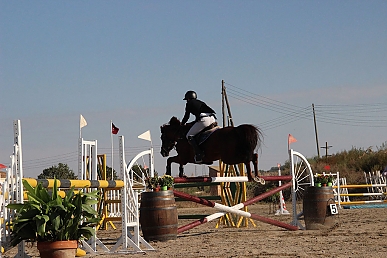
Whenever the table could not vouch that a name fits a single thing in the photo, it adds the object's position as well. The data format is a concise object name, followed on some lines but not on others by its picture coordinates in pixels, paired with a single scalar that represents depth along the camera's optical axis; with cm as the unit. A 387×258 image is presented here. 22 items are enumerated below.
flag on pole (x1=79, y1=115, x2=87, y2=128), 1656
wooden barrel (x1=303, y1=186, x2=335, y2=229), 1732
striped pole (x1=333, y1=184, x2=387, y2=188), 3125
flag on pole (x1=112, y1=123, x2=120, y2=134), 2054
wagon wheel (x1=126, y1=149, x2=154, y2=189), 1378
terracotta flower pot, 947
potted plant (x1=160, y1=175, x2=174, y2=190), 1455
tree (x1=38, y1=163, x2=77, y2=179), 4654
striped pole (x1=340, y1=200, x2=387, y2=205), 3123
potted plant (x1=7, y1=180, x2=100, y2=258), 942
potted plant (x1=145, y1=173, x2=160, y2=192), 1450
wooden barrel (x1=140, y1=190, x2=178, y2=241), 1410
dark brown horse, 1604
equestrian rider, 1626
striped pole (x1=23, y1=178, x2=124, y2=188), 1019
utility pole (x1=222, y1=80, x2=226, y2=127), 5117
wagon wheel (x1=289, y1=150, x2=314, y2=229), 1823
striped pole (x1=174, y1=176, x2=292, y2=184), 1585
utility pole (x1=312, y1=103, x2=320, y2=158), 8036
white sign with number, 1726
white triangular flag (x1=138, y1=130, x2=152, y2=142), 1472
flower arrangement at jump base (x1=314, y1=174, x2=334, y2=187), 1808
